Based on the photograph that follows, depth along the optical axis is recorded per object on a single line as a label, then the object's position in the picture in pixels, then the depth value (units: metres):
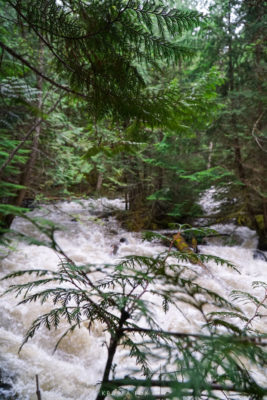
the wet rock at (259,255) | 6.84
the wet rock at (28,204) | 9.60
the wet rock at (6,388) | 1.95
